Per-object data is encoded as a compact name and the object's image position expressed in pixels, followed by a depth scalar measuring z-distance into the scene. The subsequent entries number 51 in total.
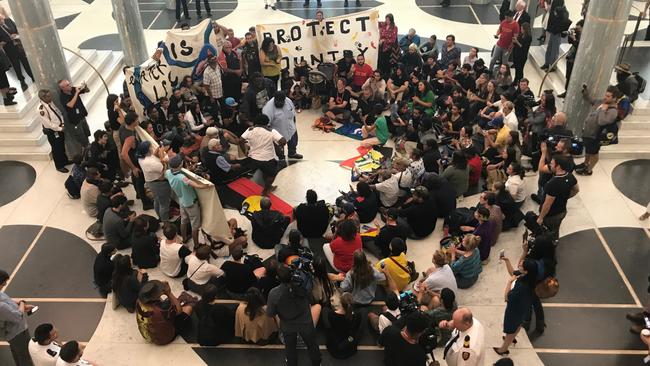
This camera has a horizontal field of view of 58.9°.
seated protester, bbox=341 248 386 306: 7.63
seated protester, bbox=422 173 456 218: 9.34
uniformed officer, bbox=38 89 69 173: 10.62
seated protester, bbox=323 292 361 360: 7.35
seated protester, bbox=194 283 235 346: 7.49
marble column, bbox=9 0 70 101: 10.45
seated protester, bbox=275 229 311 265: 7.91
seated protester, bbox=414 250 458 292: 7.72
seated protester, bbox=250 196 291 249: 9.06
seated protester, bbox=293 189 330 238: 9.02
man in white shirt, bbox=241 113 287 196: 10.11
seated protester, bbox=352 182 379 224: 9.34
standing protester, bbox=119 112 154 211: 9.74
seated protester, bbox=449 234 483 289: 8.09
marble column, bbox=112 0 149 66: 13.42
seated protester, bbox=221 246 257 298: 7.93
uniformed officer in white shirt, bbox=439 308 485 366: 6.12
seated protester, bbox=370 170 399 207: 9.60
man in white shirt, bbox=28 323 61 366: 6.69
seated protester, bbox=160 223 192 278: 8.36
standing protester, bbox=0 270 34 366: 7.13
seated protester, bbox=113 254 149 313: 7.84
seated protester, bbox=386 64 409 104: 12.70
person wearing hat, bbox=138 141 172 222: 9.18
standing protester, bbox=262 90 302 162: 10.57
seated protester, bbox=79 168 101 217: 9.55
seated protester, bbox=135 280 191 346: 7.40
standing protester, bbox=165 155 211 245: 8.68
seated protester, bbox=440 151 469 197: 9.71
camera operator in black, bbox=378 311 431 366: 6.11
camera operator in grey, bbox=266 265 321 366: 6.66
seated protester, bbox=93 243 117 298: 8.11
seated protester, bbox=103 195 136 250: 8.90
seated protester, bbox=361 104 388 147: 11.60
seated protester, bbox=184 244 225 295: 8.05
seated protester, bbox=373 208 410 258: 8.62
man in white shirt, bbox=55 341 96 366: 6.45
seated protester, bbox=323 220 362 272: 8.22
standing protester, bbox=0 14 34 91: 13.22
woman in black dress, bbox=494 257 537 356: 6.71
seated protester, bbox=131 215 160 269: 8.55
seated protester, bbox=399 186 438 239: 9.00
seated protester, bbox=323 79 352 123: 12.81
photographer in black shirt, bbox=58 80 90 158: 10.98
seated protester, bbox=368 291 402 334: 7.07
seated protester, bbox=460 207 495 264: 8.27
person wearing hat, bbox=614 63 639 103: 10.69
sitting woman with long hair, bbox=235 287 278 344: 7.28
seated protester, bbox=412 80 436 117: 12.02
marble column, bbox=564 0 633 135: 10.15
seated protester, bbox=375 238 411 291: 8.05
